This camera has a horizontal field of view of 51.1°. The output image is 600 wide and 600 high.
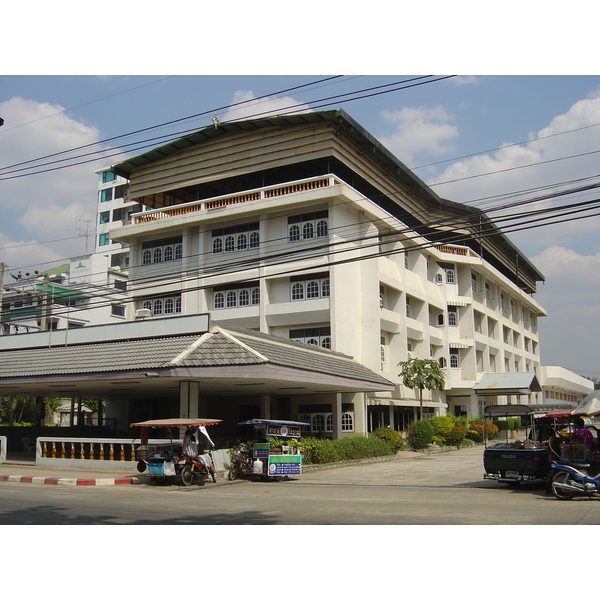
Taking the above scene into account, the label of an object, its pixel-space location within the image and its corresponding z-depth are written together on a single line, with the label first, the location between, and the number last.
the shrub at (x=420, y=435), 37.59
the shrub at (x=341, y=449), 24.70
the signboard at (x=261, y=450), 19.64
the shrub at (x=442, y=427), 40.06
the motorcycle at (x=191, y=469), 17.92
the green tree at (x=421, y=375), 39.75
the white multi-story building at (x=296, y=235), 35.69
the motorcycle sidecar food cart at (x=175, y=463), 17.94
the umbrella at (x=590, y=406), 16.14
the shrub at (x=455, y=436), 40.38
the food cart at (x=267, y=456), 19.45
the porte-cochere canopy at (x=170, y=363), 20.58
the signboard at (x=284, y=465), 19.34
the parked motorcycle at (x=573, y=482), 13.70
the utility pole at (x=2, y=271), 30.89
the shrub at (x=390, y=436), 33.91
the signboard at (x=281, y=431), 19.75
